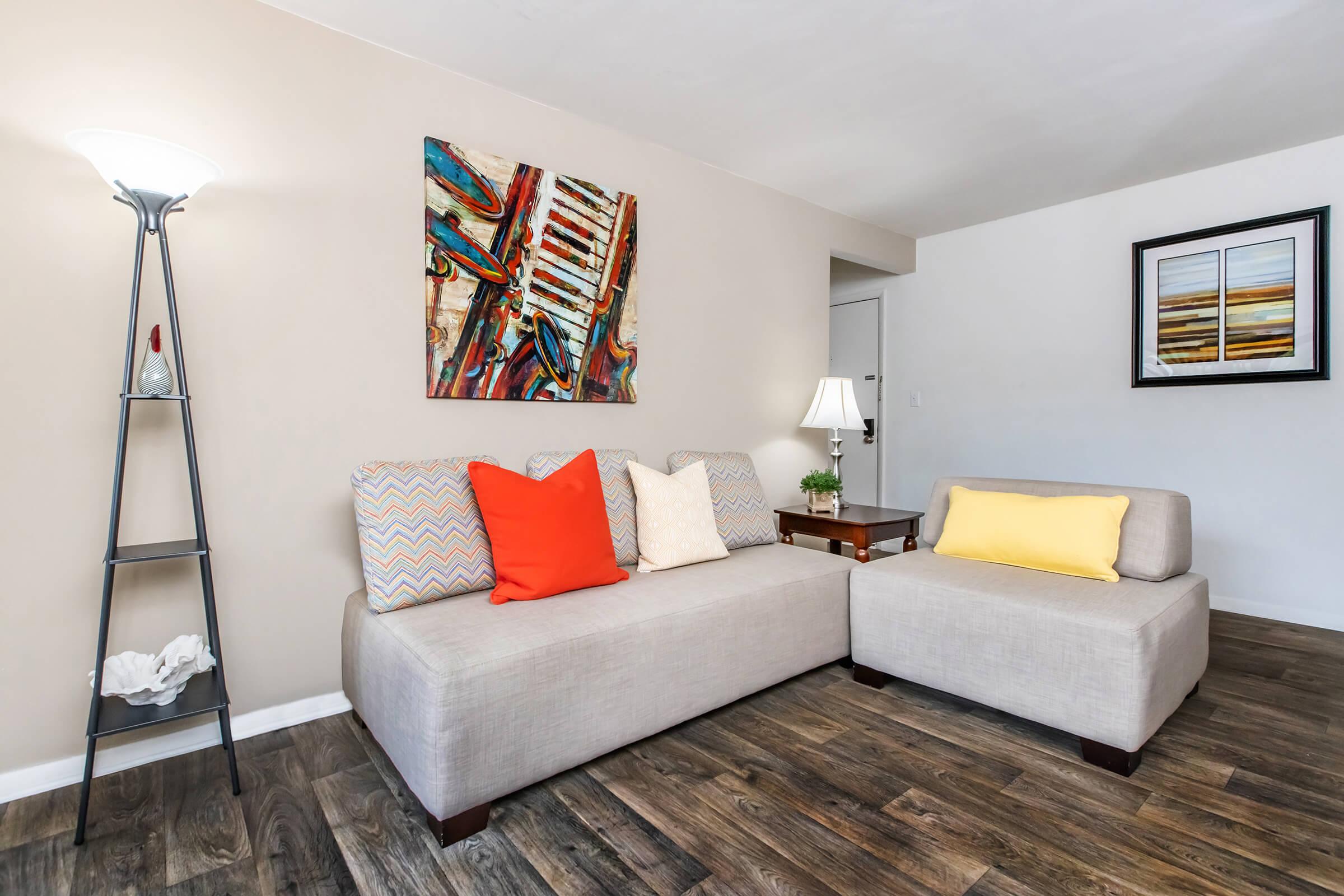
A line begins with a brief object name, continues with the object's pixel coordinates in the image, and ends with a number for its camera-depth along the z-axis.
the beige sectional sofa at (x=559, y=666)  1.61
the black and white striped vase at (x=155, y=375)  1.76
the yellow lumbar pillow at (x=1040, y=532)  2.29
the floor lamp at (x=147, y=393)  1.59
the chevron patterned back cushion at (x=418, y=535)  2.05
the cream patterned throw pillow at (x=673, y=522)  2.60
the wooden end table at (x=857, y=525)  3.00
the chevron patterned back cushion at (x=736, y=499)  2.99
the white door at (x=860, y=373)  5.10
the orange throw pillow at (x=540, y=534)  2.13
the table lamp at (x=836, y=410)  3.62
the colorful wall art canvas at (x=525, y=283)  2.51
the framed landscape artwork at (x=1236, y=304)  3.26
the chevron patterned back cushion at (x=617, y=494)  2.62
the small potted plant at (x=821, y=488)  3.39
